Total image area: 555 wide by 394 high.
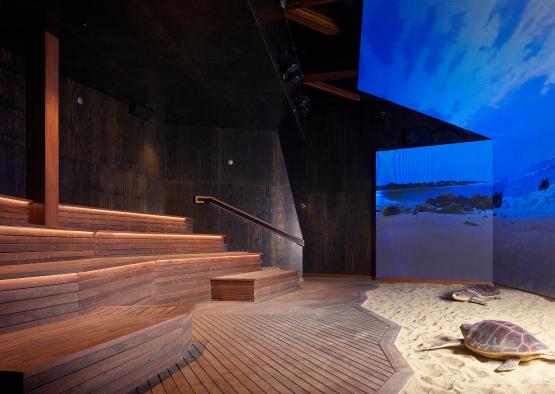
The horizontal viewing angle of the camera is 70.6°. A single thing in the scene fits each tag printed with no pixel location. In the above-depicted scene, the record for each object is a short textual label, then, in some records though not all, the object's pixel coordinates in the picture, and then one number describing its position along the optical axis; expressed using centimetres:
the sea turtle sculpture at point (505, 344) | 328
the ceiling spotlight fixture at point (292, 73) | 627
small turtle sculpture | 640
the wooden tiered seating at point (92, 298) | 214
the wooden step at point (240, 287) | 607
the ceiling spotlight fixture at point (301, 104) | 814
